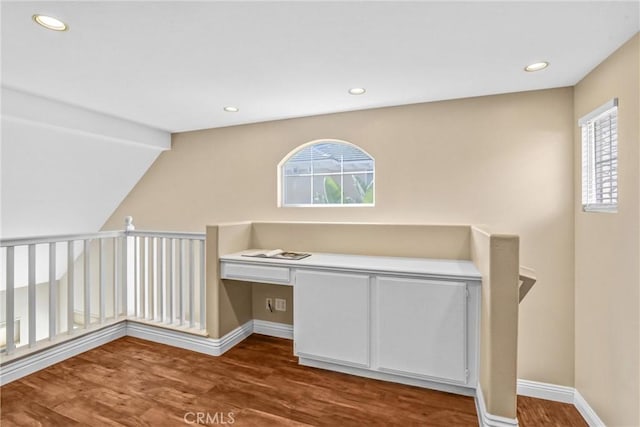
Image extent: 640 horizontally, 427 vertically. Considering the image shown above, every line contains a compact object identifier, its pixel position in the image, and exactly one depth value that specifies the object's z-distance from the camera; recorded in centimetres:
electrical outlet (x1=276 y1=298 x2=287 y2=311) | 325
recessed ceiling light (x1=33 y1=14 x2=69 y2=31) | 161
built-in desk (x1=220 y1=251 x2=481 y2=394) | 210
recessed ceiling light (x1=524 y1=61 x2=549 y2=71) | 210
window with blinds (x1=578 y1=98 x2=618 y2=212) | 200
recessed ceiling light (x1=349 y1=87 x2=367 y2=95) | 256
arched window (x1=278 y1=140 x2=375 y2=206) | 328
